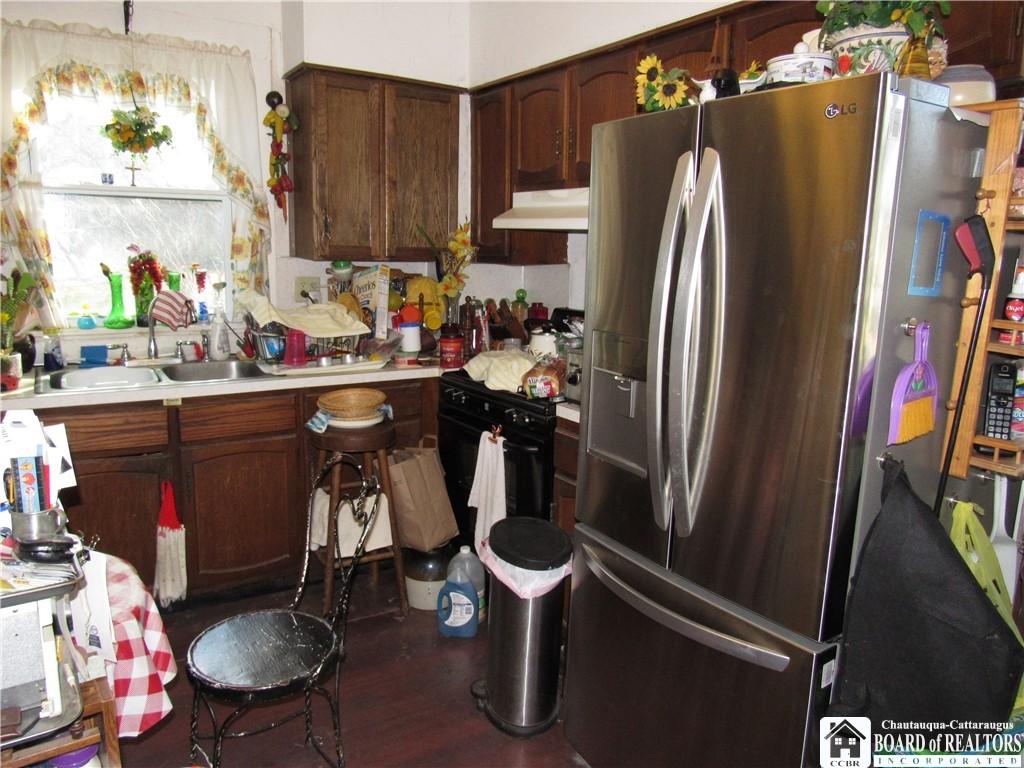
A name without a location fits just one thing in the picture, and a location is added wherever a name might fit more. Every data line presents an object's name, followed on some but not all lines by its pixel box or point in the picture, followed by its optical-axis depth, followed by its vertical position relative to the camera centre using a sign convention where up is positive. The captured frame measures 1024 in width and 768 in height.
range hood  2.41 +0.19
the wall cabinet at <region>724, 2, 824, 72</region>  1.92 +0.66
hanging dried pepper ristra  3.16 +0.53
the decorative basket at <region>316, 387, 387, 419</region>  2.62 -0.52
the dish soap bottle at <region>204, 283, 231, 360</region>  3.15 -0.35
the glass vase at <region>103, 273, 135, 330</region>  3.07 -0.22
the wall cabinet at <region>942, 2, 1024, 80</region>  1.50 +0.50
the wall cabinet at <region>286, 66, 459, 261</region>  3.13 +0.43
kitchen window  2.95 +0.22
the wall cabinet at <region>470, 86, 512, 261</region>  3.24 +0.44
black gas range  2.55 -0.67
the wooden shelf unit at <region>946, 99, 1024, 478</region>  1.41 -0.06
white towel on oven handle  2.67 -0.83
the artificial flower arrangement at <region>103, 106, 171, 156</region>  2.96 +0.51
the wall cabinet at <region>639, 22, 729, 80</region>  2.20 +0.69
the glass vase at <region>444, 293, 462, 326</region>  3.54 -0.23
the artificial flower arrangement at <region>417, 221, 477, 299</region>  3.36 +0.02
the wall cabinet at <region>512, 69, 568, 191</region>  2.87 +0.55
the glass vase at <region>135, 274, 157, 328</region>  3.13 -0.19
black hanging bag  1.30 -0.66
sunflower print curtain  2.79 +0.64
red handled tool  1.41 +0.05
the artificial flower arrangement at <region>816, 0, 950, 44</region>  1.37 +0.50
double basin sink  2.73 -0.48
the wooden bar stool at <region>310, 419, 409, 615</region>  2.60 -0.74
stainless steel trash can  2.07 -1.10
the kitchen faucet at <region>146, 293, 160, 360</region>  3.08 -0.39
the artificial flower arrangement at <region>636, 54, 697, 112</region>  1.74 +0.44
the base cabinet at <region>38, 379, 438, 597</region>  2.55 -0.83
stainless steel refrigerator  1.30 -0.20
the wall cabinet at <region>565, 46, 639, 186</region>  2.55 +0.61
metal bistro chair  1.60 -0.94
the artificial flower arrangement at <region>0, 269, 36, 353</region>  2.71 -0.19
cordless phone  1.50 -0.26
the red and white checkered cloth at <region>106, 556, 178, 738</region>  1.49 -0.84
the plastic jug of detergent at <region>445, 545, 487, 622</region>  2.65 -1.13
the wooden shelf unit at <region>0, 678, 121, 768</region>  1.07 -0.74
